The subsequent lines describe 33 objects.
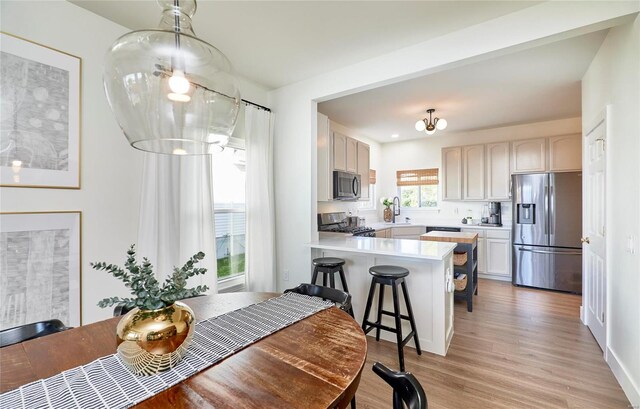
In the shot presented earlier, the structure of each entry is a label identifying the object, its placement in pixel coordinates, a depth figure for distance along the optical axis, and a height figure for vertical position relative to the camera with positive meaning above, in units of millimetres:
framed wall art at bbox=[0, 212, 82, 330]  1694 -392
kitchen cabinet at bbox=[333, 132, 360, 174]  4156 +808
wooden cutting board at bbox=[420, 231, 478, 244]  3510 -402
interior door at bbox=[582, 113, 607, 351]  2430 -260
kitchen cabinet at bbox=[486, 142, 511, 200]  4961 +605
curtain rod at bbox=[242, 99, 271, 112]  3146 +1146
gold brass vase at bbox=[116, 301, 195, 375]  949 -452
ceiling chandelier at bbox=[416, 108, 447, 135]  3905 +1125
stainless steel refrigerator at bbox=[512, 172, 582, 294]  4051 -370
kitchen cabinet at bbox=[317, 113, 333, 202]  3775 +609
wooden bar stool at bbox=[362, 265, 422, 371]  2299 -808
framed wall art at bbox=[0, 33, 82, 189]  1685 +571
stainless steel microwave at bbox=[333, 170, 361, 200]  4094 +308
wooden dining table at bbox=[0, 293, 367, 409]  837 -567
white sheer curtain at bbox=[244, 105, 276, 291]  3125 -14
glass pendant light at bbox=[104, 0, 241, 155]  1060 +481
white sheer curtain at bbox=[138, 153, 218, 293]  2262 -72
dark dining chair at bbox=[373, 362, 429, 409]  847 -575
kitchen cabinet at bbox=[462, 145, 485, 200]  5191 +626
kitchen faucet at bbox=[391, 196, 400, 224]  6271 -52
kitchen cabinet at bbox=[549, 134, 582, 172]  4355 +823
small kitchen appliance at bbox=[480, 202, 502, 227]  5117 -187
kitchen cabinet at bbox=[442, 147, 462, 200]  5418 +625
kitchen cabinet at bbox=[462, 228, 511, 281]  4750 -815
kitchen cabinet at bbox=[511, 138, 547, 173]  4633 +836
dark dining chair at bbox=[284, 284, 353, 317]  1615 -551
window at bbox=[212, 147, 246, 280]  3043 -48
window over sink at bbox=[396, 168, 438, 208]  5934 +394
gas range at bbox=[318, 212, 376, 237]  4270 -324
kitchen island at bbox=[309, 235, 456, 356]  2479 -689
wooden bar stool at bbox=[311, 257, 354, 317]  2717 -605
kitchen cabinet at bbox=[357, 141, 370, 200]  4829 +657
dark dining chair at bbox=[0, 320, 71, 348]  1274 -594
